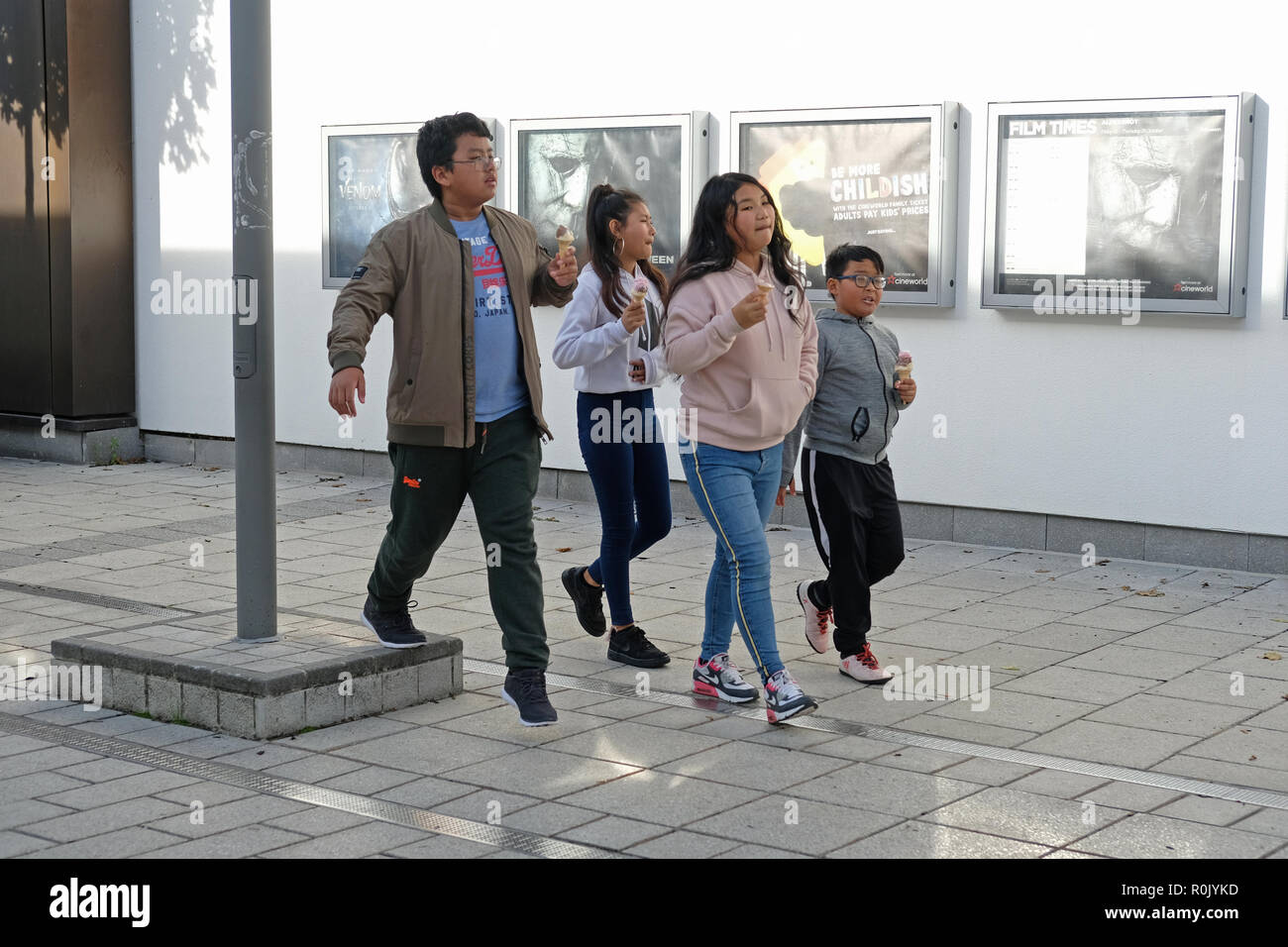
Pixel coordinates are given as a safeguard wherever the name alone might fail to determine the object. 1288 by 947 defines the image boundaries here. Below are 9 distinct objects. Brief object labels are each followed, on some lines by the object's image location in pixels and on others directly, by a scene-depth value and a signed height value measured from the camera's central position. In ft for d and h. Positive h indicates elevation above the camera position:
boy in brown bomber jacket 17.66 -0.36
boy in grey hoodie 19.85 -1.34
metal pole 18.60 +0.16
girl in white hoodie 20.34 -0.83
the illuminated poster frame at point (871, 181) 29.91 +2.92
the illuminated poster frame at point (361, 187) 37.47 +3.37
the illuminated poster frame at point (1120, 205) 27.12 +2.30
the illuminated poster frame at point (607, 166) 33.06 +3.50
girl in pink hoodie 18.10 -0.54
